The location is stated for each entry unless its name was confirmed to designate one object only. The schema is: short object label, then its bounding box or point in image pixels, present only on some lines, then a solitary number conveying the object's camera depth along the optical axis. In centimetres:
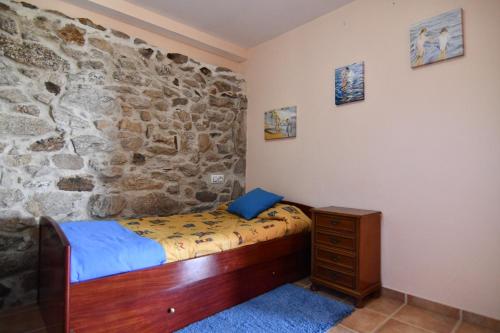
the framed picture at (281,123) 313
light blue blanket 146
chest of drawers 216
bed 145
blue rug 182
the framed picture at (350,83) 254
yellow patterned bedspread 192
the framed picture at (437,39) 201
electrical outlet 342
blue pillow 285
